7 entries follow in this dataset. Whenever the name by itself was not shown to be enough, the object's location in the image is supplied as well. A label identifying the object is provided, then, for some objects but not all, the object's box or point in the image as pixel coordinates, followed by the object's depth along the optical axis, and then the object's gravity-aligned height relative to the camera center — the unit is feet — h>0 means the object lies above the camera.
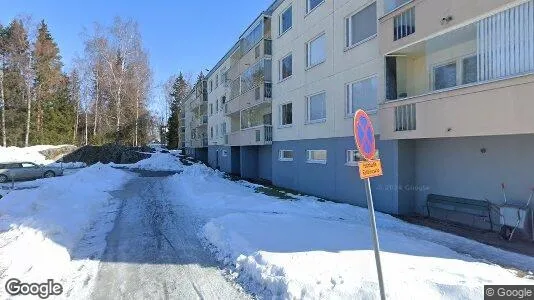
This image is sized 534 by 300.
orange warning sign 14.67 -0.73
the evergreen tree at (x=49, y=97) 164.55 +25.37
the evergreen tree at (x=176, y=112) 262.26 +26.32
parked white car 86.99 -4.57
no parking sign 14.42 -0.22
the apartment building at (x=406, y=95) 27.76 +5.45
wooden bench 32.24 -5.02
